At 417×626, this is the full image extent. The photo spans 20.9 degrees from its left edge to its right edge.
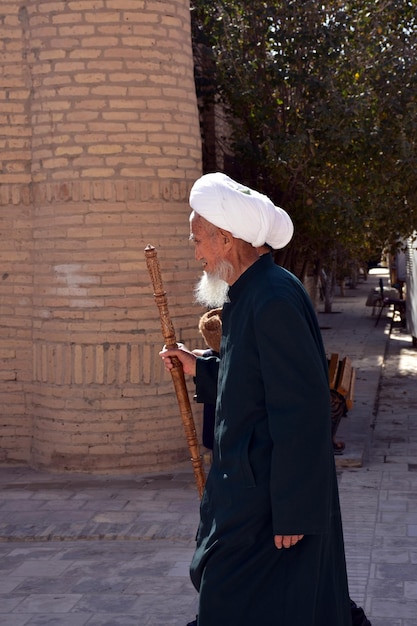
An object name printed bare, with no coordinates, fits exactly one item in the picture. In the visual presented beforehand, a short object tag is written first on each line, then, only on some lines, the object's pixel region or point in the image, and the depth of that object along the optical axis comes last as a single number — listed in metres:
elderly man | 3.37
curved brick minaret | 8.34
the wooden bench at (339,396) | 9.08
